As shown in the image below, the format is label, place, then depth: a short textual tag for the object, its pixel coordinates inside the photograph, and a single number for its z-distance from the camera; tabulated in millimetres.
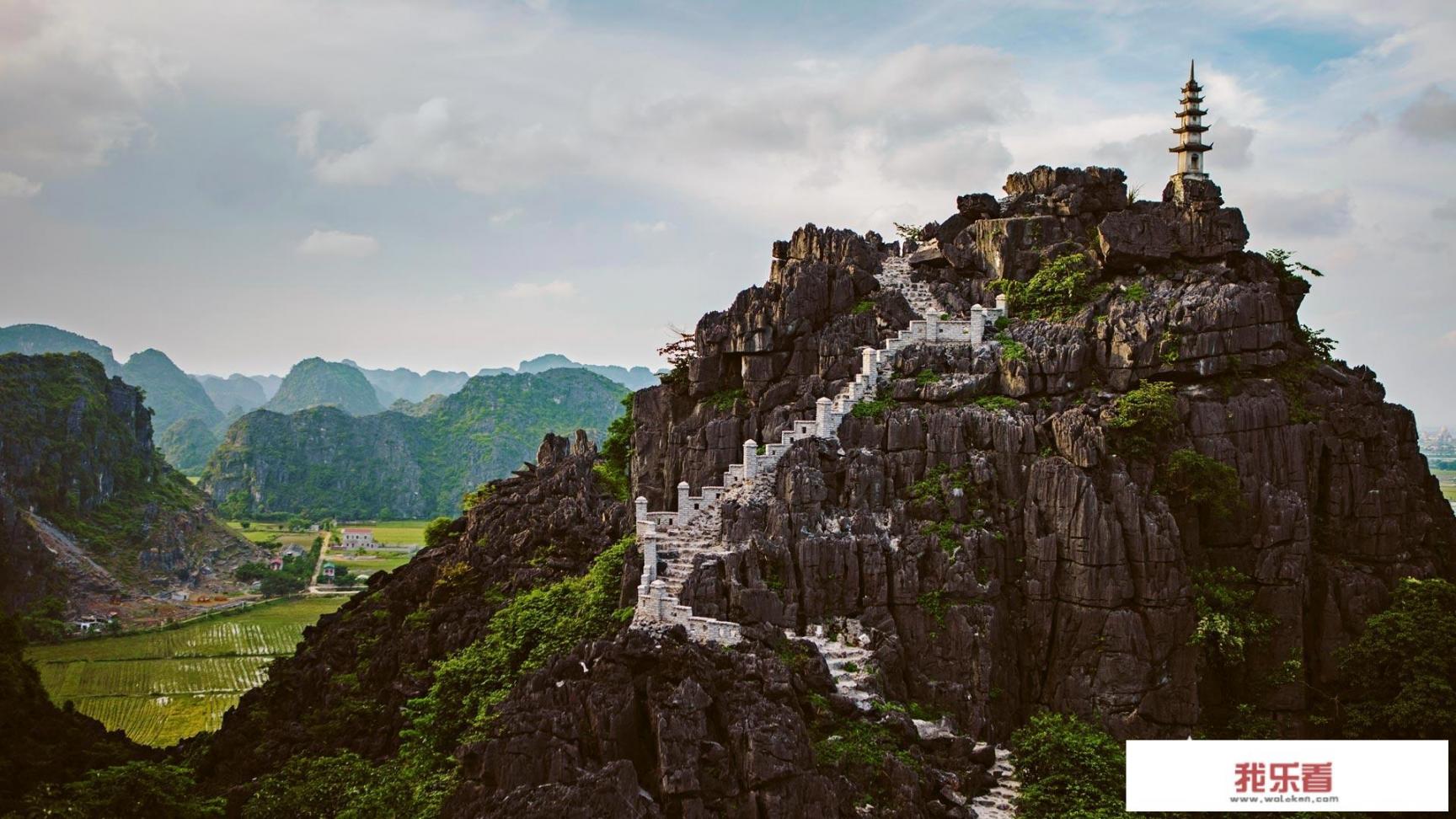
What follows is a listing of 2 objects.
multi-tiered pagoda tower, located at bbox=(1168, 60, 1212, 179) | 50781
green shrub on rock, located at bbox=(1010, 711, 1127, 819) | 32750
